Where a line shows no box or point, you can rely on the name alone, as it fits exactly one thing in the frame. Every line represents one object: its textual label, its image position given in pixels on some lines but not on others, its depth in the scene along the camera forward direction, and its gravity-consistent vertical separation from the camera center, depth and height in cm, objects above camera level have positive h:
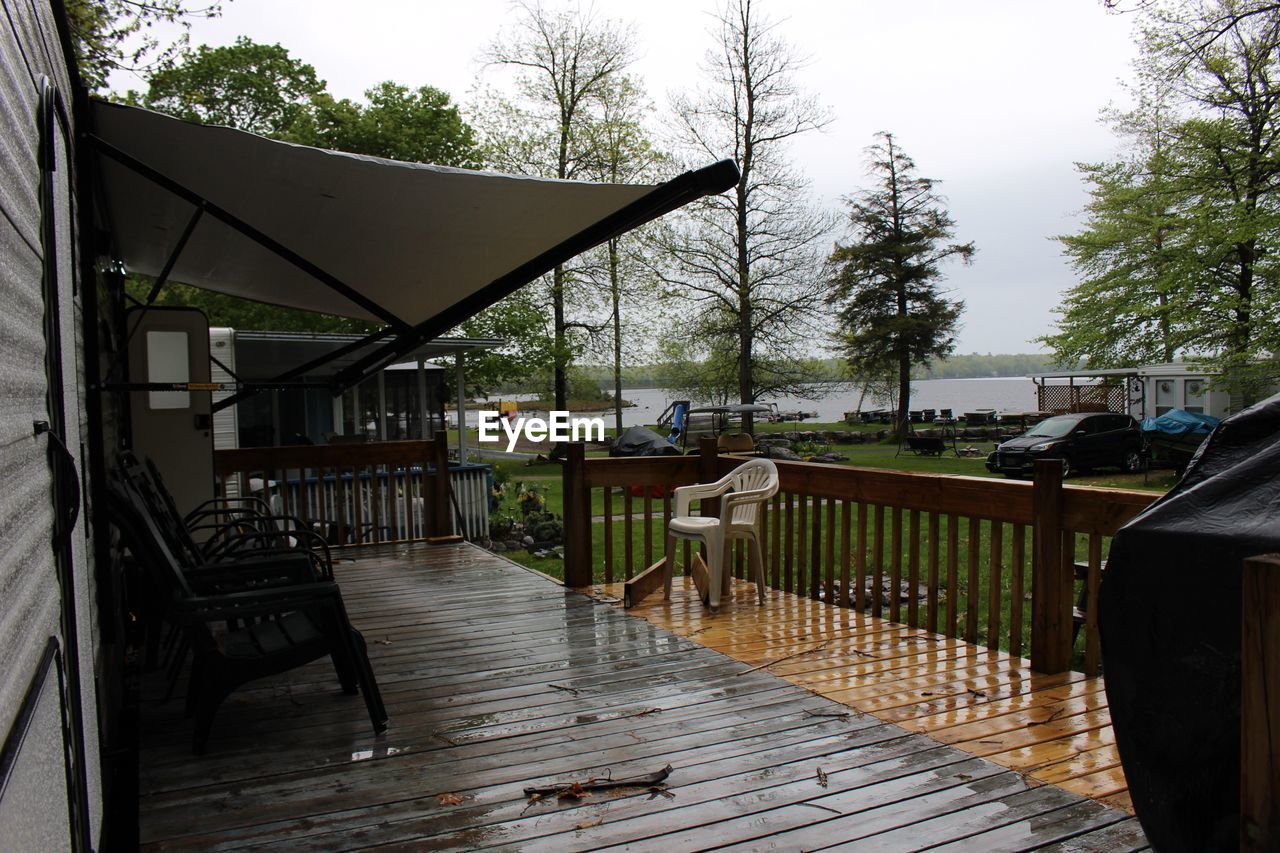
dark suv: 1786 -105
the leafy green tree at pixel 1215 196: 1426 +400
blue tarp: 1762 -66
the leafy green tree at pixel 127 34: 997 +476
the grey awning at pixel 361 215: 309 +87
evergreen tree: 3170 +499
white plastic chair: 499 -71
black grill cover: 141 -42
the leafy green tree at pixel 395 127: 1745 +595
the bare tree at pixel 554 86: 2159 +825
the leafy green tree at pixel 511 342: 2039 +164
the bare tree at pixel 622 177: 2188 +591
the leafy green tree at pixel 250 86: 1817 +722
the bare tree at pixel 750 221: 2236 +497
